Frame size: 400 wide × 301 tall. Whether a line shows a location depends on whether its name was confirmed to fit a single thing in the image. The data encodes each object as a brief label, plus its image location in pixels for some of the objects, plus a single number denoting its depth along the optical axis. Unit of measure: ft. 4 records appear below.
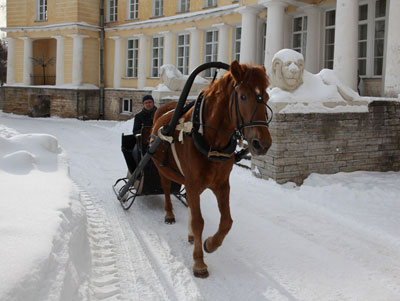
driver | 21.83
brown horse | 11.12
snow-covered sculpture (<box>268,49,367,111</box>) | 25.53
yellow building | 44.27
